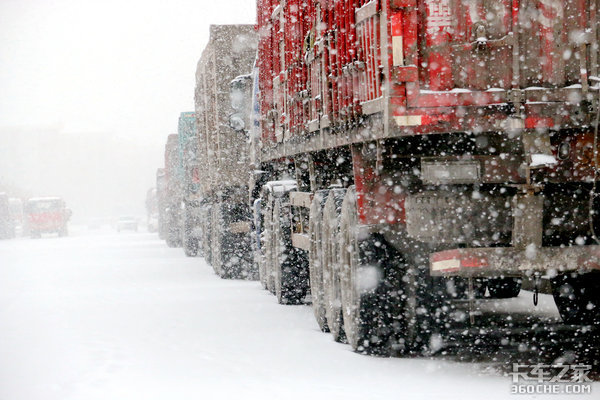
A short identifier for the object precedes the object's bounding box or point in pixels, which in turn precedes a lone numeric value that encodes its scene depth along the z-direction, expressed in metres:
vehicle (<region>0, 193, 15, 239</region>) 75.62
